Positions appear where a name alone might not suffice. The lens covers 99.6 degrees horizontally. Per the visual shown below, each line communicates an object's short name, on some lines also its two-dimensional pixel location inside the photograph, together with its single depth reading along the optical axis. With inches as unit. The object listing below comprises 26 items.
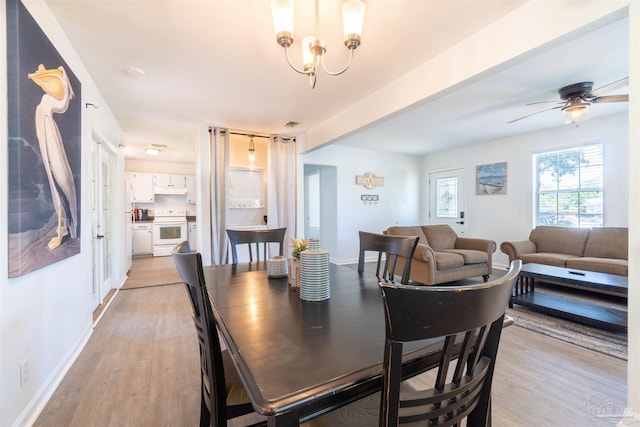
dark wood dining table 25.5
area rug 90.0
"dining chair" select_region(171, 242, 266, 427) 38.2
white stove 268.5
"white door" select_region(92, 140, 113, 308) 127.6
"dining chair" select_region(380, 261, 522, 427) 22.5
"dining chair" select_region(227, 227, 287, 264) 93.1
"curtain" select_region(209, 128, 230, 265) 166.4
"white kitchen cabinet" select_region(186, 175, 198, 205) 291.1
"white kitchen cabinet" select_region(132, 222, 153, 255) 262.7
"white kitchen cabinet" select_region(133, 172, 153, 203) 266.5
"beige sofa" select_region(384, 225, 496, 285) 146.3
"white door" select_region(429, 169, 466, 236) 244.4
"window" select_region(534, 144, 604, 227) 169.9
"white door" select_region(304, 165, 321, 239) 280.5
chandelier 57.1
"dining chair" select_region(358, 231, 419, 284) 64.9
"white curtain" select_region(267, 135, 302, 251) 183.6
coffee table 101.5
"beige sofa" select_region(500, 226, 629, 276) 142.6
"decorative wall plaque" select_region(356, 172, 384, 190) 240.8
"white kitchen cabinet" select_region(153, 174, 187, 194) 276.1
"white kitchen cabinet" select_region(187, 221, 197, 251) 288.2
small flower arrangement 60.0
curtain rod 177.3
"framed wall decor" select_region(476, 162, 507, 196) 213.3
